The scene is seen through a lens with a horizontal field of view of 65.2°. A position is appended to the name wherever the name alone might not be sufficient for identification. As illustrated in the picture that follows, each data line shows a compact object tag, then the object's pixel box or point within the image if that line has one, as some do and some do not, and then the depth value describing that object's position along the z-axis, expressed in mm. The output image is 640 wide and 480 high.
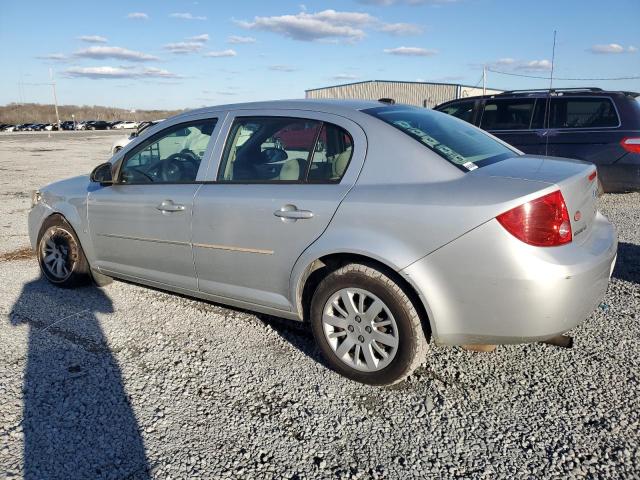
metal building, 40531
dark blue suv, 7223
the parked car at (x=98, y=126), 73150
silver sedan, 2516
